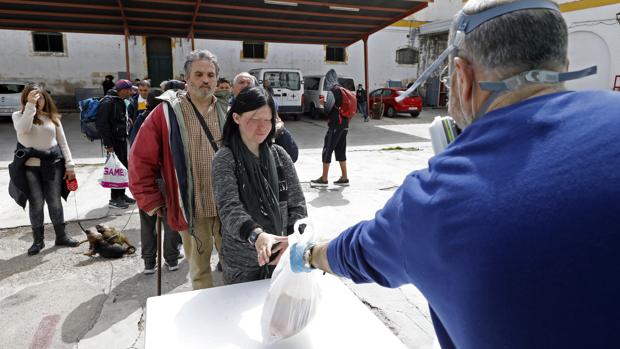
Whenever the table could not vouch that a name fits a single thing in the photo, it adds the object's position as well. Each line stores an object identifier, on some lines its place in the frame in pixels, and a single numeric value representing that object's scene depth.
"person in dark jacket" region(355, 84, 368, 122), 16.75
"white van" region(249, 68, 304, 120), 14.26
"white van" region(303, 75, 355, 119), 15.04
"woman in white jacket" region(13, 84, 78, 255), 3.88
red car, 16.98
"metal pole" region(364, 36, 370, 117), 15.26
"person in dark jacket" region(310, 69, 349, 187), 6.56
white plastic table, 1.42
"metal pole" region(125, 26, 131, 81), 12.98
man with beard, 2.53
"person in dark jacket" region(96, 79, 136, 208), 5.17
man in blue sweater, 0.61
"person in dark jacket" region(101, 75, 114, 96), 15.20
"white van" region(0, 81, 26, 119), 12.98
